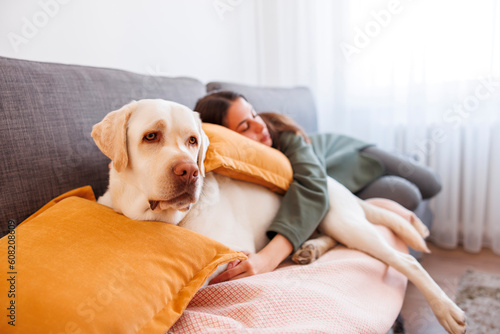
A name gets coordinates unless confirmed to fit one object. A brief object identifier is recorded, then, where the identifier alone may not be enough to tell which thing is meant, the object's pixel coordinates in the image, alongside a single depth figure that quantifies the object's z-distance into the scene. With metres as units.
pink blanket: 0.88
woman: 1.36
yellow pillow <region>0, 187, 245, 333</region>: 0.72
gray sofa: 1.07
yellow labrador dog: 1.00
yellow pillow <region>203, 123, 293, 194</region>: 1.29
